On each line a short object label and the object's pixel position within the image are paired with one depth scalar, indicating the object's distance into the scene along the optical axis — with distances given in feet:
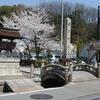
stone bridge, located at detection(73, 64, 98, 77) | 40.29
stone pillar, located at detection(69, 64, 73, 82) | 34.03
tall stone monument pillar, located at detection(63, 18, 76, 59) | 52.23
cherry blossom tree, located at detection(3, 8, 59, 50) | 72.83
